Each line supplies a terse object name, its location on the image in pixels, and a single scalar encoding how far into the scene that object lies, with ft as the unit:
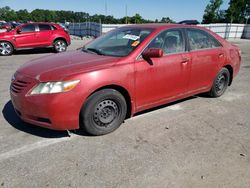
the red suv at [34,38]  30.43
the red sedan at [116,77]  8.06
